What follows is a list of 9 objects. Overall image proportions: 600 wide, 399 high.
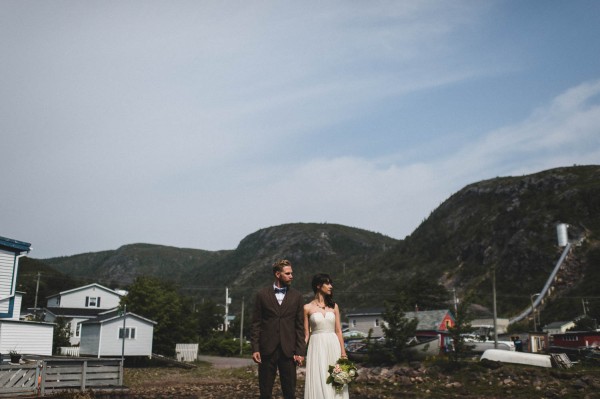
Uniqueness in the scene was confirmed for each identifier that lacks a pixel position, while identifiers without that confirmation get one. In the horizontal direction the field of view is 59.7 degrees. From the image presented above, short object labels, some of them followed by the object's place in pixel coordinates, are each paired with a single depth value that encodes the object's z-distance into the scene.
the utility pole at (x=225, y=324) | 88.94
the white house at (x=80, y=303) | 60.67
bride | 8.91
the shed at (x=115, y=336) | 43.81
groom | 8.36
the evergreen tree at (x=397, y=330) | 32.91
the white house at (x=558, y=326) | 62.84
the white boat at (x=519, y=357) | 26.90
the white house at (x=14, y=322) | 30.05
